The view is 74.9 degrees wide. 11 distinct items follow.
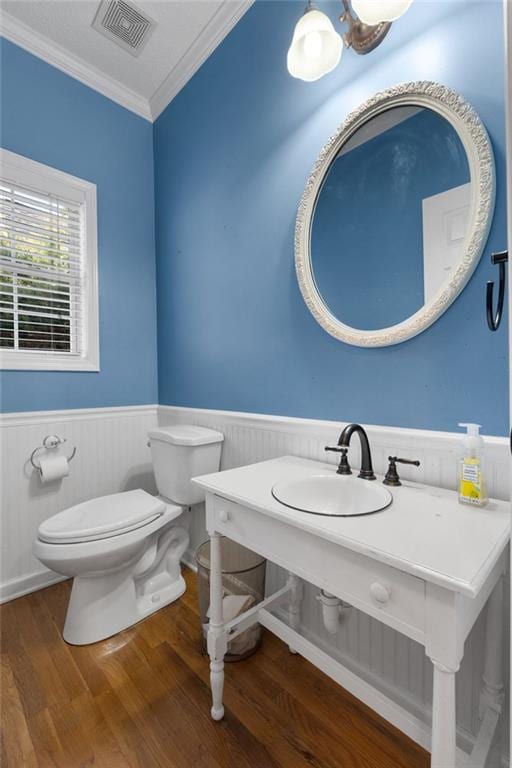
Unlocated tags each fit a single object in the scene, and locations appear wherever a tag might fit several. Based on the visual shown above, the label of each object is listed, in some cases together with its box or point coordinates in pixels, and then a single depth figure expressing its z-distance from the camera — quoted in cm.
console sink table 55
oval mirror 88
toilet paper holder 168
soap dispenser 79
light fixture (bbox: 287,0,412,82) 102
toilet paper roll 166
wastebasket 127
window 167
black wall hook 72
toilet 126
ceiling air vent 154
